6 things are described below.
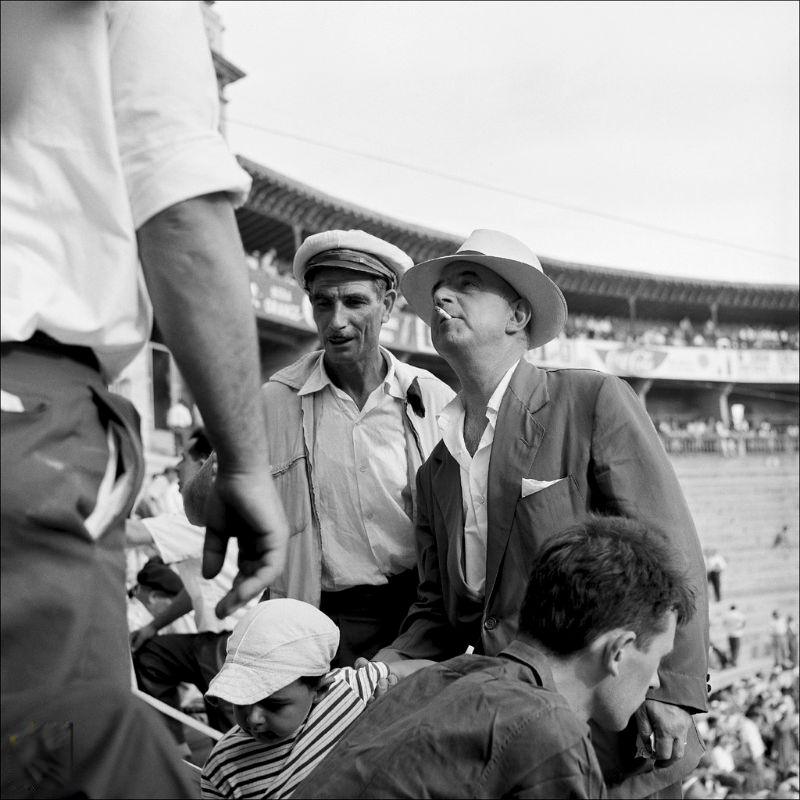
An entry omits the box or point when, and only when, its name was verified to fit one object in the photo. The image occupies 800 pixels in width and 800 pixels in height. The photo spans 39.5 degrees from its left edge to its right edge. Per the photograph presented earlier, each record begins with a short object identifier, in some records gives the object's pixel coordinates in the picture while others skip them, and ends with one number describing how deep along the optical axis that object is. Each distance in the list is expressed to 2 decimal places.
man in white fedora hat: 2.73
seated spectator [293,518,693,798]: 1.66
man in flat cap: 3.31
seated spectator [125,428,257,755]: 4.69
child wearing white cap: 2.69
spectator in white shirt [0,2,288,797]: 1.27
